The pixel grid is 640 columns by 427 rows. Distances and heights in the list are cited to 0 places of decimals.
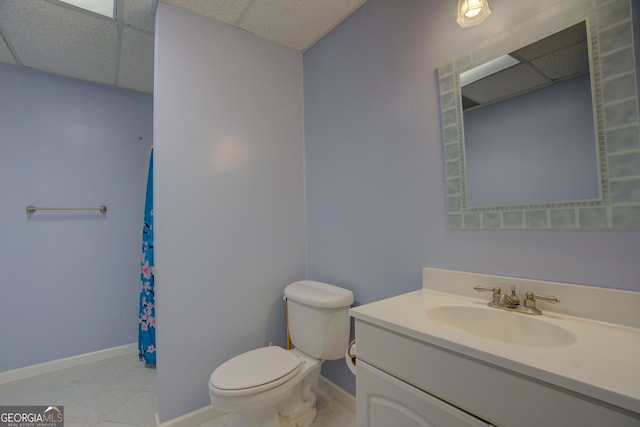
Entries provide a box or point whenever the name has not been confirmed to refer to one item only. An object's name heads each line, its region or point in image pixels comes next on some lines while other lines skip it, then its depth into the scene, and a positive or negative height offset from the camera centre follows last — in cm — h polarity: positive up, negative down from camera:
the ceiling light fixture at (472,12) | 97 +78
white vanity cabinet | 52 -42
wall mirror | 78 +33
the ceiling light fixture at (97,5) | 147 +126
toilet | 116 -69
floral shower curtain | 208 -53
